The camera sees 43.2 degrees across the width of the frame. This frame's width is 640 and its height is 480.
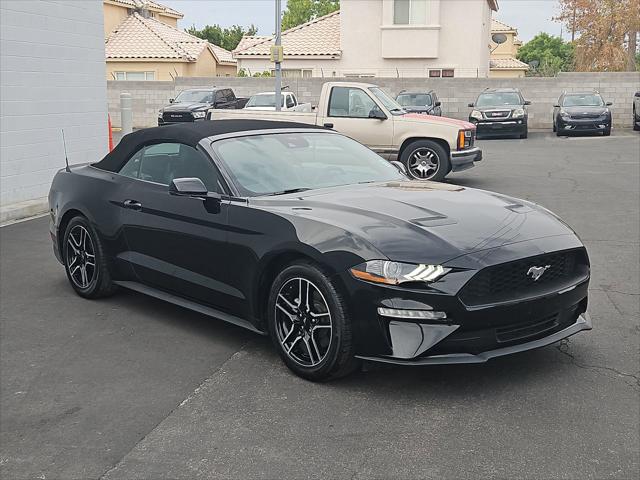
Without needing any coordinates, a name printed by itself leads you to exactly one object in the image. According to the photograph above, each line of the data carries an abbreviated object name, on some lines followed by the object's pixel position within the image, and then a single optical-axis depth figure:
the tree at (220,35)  75.00
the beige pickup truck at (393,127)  14.17
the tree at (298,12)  67.06
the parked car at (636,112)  28.55
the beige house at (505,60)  68.06
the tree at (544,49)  101.62
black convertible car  4.41
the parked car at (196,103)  28.42
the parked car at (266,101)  26.78
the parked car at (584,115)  26.67
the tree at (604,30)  46.28
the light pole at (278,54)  20.64
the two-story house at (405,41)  39.53
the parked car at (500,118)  26.84
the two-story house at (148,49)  46.56
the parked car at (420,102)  27.44
